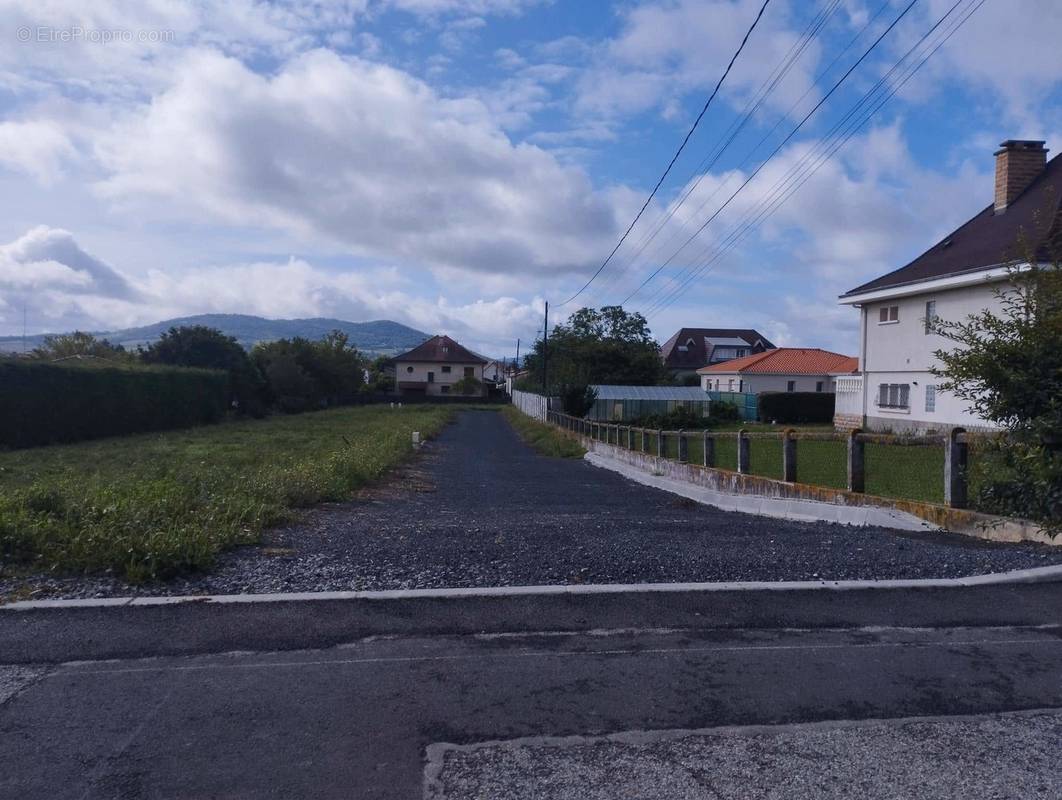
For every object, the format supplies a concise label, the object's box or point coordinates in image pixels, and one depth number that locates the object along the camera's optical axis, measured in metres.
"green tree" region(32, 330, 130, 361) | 66.75
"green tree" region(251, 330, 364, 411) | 73.31
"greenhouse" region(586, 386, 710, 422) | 52.31
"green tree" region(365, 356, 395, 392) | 119.62
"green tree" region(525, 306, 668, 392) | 76.31
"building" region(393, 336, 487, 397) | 124.69
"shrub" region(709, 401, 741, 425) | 53.84
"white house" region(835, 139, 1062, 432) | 27.78
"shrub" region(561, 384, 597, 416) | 50.59
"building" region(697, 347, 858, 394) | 64.19
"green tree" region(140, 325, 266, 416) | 63.00
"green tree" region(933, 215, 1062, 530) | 9.47
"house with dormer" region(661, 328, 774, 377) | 93.88
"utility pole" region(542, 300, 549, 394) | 62.72
